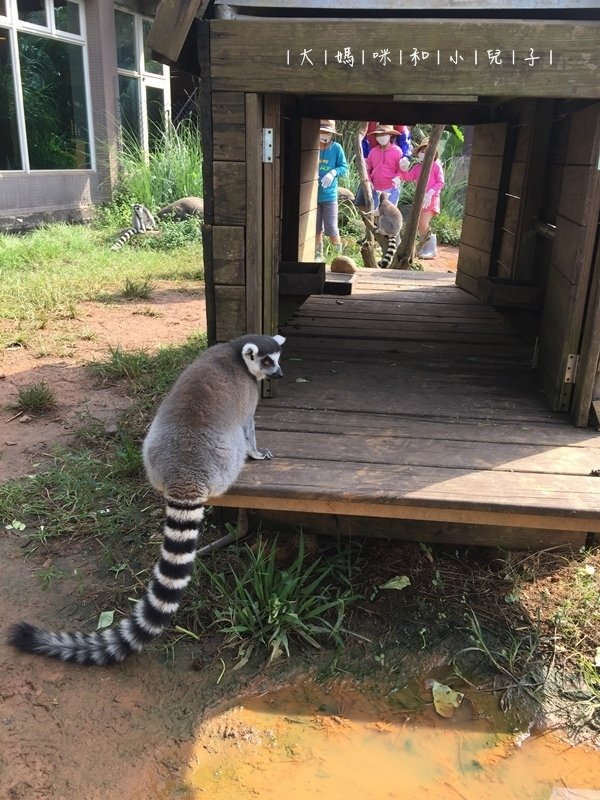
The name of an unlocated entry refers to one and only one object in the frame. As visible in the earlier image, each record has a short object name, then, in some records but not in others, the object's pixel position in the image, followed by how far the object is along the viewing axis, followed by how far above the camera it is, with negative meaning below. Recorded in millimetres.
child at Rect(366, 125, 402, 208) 10711 +93
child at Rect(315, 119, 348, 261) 9266 -90
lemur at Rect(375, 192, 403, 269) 9477 -718
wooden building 2893 -601
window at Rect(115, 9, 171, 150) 13631 +1594
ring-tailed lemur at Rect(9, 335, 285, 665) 2619 -1165
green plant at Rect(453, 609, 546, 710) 2793 -1940
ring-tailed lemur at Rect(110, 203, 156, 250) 11304 -907
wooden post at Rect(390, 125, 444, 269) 8734 -563
